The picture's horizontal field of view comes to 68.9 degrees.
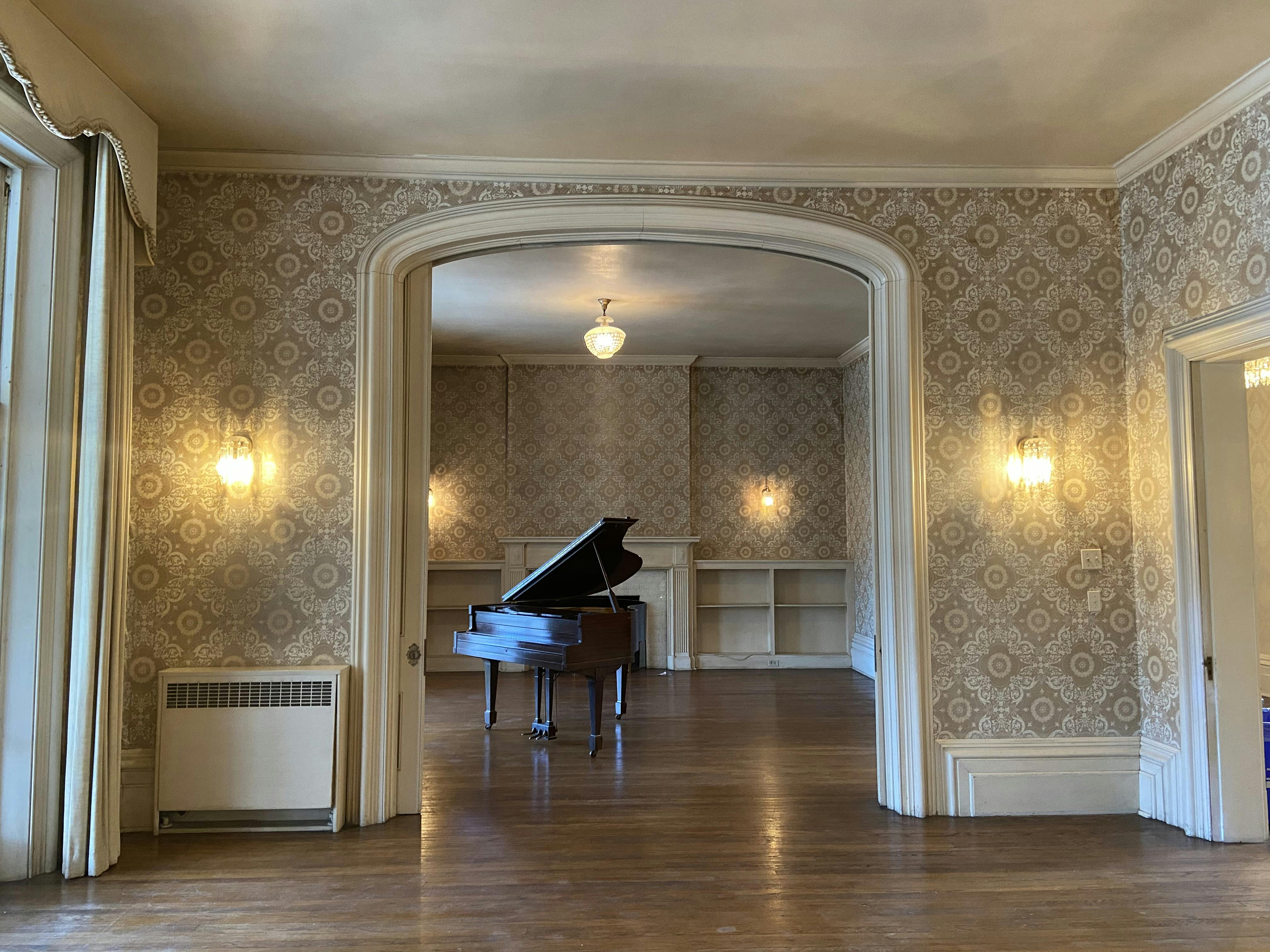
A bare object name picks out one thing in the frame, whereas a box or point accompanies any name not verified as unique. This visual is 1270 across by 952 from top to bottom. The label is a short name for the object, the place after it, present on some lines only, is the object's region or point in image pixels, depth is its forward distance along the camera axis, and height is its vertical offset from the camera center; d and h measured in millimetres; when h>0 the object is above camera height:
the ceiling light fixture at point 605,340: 6594 +1492
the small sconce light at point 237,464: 4203 +401
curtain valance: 3057 +1675
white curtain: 3508 -50
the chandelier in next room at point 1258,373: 5434 +1022
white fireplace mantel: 9367 -171
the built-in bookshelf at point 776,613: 9570 -681
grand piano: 5664 -486
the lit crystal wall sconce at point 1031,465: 4422 +387
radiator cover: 4016 -857
